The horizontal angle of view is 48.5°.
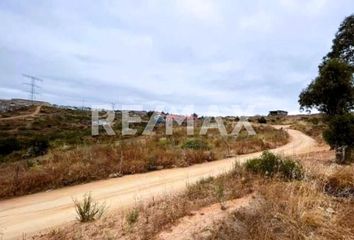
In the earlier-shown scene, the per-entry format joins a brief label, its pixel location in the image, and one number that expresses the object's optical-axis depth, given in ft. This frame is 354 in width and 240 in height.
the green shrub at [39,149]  83.33
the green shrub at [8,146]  110.52
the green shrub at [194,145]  68.13
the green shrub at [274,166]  31.71
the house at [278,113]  349.37
